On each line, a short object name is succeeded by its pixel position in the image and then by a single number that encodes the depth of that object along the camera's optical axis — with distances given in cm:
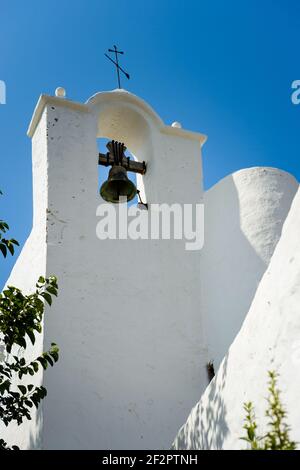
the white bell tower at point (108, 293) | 548
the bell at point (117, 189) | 650
